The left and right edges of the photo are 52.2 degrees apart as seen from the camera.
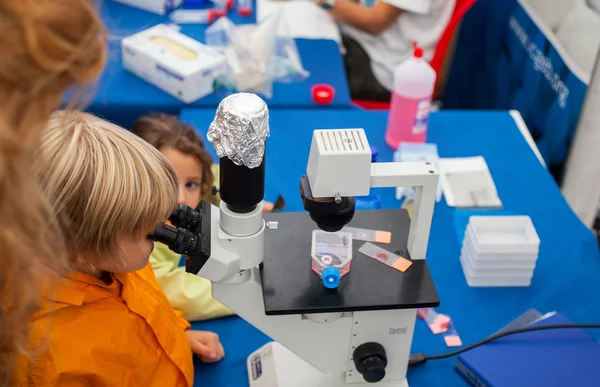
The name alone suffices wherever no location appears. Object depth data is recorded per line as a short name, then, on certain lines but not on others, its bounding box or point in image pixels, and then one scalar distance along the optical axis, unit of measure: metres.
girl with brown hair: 1.32
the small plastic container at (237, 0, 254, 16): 2.52
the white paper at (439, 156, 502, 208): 1.63
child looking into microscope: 0.86
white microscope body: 0.87
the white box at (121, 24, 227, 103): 1.94
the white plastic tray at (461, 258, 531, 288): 1.40
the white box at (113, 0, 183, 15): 2.44
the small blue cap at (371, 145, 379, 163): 1.57
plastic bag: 2.03
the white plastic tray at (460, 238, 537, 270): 1.36
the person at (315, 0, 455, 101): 2.44
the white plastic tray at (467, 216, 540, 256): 1.35
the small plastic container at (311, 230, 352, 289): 0.97
